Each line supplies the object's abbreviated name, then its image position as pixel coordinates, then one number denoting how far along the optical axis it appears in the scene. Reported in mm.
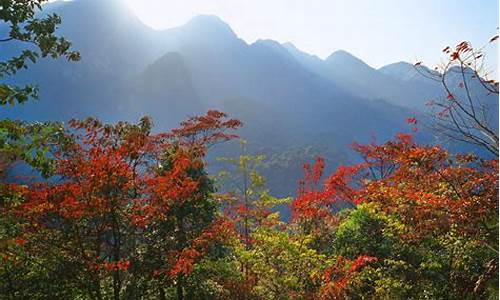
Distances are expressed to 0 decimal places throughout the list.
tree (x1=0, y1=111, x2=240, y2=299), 10055
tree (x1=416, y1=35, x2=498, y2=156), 6066
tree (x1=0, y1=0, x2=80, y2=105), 6113
